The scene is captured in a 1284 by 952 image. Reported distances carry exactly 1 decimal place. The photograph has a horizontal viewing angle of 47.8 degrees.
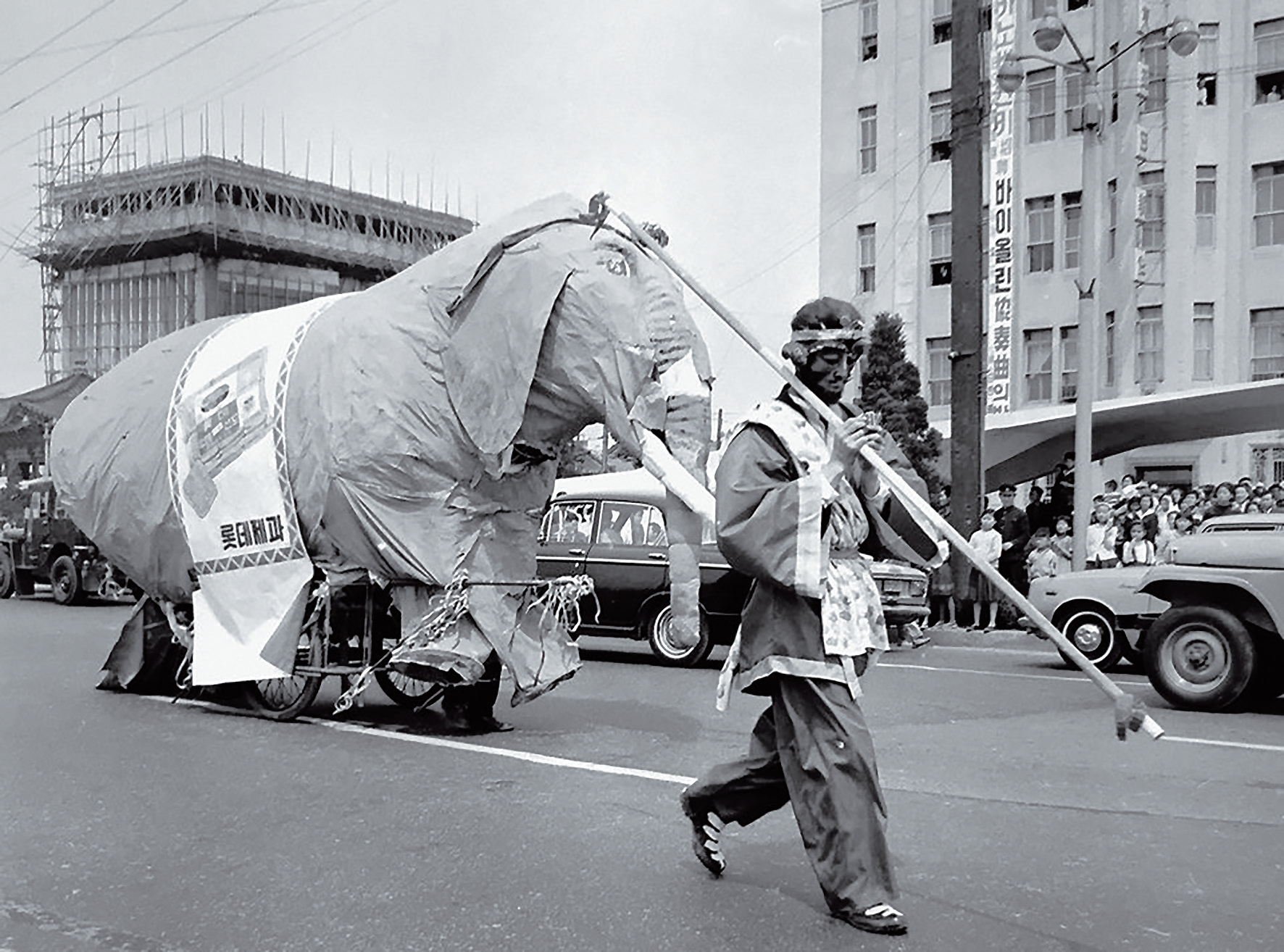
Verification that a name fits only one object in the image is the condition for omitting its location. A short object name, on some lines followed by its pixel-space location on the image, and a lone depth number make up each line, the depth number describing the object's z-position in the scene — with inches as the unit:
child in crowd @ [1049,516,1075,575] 645.9
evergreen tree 1034.7
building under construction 2610.7
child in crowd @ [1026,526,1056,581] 637.3
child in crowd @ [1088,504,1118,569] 627.2
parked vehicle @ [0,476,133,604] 839.7
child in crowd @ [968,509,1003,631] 624.4
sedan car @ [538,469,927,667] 527.5
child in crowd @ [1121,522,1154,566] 587.5
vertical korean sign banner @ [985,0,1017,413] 1151.6
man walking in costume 177.8
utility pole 641.0
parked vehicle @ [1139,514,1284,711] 387.9
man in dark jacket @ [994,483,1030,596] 666.2
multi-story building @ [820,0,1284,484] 1143.6
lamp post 609.6
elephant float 308.3
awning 763.4
